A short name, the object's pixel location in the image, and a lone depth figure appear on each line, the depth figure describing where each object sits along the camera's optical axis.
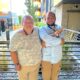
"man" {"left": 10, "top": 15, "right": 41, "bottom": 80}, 1.13
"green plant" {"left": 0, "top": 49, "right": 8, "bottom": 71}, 1.74
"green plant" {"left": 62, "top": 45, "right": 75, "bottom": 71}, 1.89
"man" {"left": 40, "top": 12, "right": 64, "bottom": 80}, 1.19
